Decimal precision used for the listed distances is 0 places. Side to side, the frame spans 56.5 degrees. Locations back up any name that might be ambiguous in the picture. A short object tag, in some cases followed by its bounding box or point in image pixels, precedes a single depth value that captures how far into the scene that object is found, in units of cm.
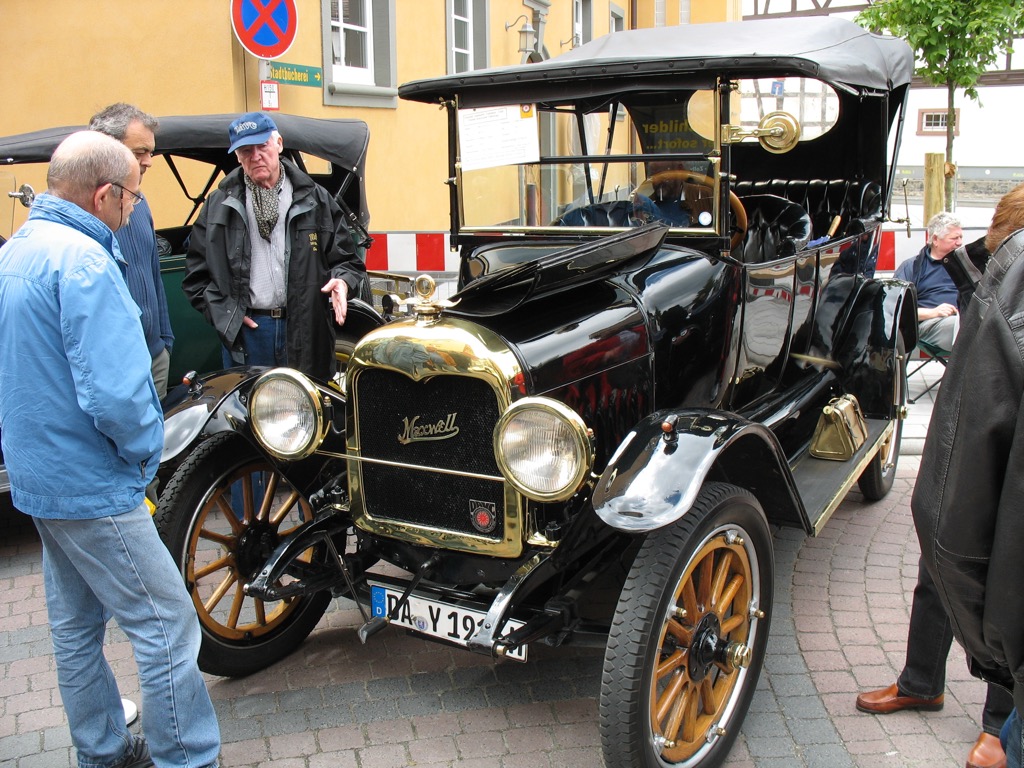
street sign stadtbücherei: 745
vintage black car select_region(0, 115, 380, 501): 423
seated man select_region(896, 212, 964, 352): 583
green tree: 830
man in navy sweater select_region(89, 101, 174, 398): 334
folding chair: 586
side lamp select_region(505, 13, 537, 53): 1255
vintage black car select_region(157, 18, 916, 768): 248
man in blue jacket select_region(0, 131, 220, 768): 214
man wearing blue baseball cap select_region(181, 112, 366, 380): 393
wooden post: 777
